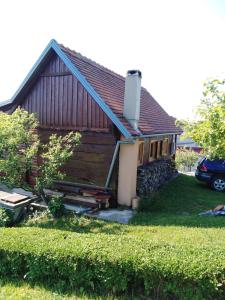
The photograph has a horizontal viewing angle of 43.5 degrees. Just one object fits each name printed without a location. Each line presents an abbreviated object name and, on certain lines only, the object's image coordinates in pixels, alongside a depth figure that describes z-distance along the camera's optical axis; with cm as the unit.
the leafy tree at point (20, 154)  848
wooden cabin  989
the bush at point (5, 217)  809
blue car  1362
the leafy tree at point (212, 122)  733
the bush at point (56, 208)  878
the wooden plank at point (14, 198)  941
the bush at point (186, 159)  2219
